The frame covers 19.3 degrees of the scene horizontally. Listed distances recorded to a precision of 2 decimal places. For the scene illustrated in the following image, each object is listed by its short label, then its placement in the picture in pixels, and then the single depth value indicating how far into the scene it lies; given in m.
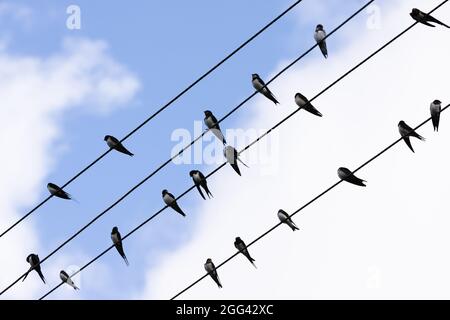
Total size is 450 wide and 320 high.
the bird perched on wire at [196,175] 17.09
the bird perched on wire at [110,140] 18.05
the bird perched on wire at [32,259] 18.30
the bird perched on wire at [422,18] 13.42
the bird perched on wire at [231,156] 15.07
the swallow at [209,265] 17.56
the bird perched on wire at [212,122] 16.24
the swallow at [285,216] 14.96
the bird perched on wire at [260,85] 15.50
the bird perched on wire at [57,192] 15.03
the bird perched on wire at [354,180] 13.86
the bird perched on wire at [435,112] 14.65
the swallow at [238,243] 17.61
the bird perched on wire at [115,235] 17.66
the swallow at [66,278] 17.04
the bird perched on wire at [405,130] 14.31
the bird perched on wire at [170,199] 15.99
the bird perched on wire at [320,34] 17.25
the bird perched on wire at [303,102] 14.52
